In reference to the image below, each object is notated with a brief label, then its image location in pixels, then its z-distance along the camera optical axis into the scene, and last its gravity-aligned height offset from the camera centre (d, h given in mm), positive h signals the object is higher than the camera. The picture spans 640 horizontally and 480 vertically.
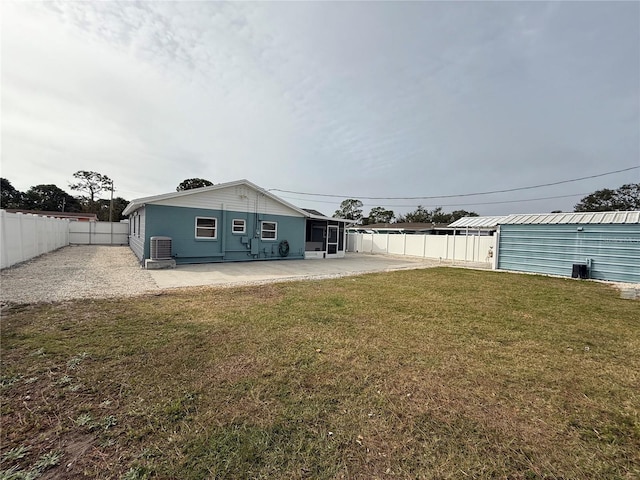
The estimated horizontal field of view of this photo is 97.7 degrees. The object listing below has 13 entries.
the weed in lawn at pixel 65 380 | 2706 -1569
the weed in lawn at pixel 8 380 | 2637 -1569
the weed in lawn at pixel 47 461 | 1753 -1556
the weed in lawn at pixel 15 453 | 1814 -1556
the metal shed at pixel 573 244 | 10711 -252
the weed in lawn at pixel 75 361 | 3033 -1579
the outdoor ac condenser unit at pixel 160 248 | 10875 -954
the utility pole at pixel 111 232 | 23331 -843
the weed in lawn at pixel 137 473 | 1678 -1533
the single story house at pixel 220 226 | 11672 +4
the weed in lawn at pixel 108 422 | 2143 -1561
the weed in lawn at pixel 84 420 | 2162 -1569
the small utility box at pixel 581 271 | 11508 -1335
